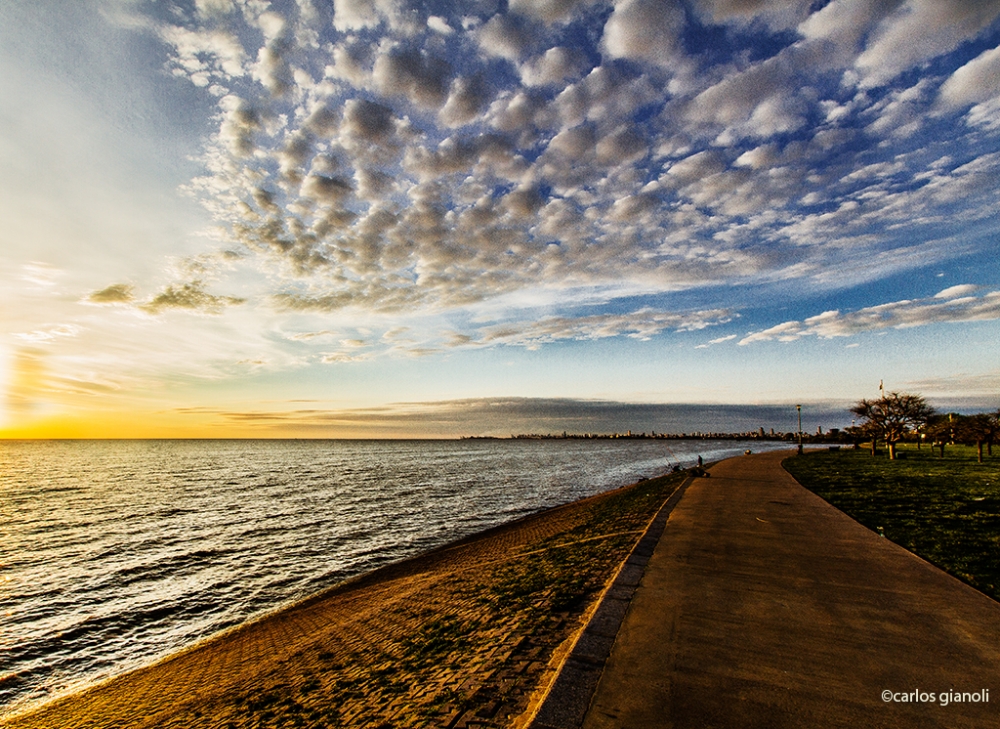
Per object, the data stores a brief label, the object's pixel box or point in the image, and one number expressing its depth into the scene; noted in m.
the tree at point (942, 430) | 50.84
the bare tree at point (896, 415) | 45.22
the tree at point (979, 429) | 38.06
